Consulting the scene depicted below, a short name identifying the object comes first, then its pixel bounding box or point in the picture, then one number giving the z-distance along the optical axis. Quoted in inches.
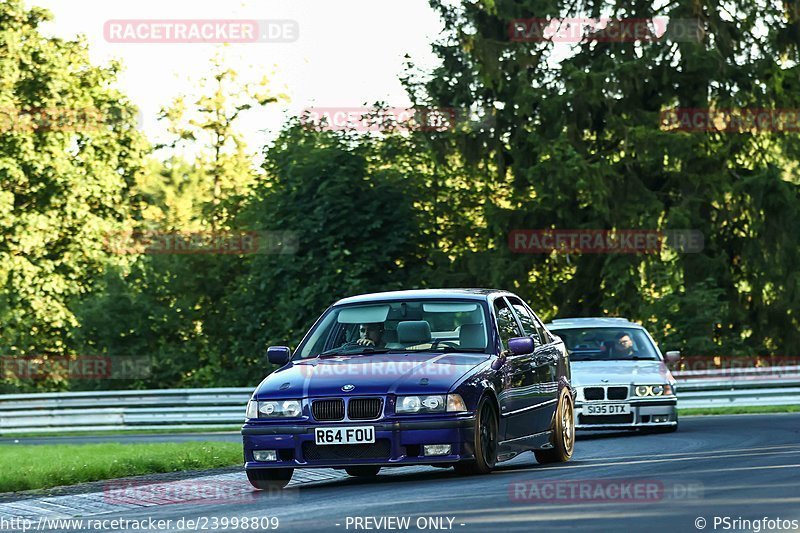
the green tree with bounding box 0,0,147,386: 1883.6
